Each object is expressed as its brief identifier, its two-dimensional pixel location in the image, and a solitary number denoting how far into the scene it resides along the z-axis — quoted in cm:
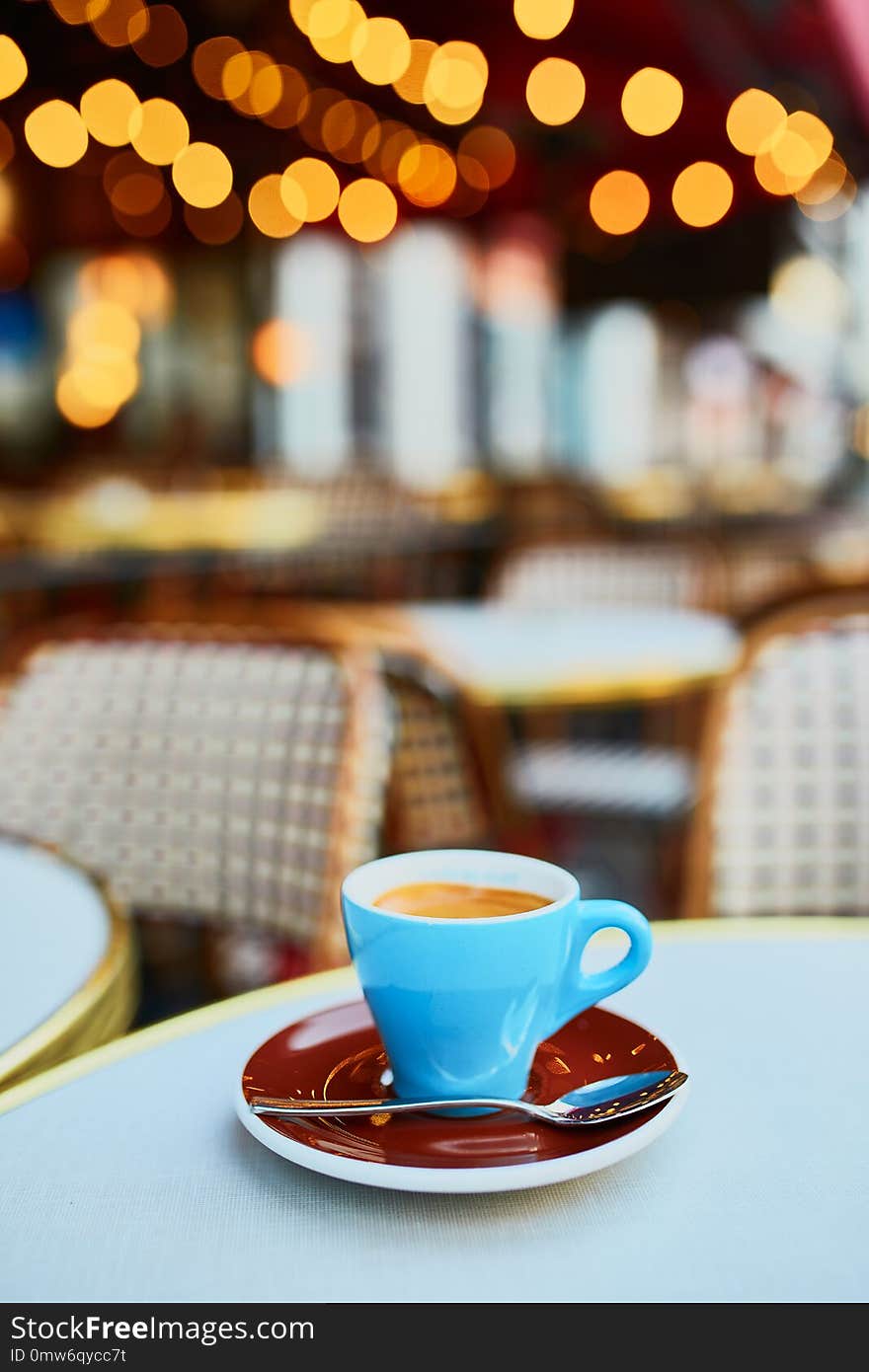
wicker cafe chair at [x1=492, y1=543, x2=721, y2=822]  243
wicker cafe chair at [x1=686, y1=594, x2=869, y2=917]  124
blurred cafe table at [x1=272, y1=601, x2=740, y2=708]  202
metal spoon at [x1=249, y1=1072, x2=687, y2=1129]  53
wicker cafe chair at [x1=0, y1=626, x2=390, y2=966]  123
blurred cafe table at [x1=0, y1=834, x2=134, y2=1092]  65
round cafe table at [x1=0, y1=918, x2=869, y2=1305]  45
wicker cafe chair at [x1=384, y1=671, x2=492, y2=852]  195
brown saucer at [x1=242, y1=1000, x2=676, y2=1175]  51
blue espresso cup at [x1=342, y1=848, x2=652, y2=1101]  54
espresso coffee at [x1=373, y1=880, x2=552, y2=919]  59
